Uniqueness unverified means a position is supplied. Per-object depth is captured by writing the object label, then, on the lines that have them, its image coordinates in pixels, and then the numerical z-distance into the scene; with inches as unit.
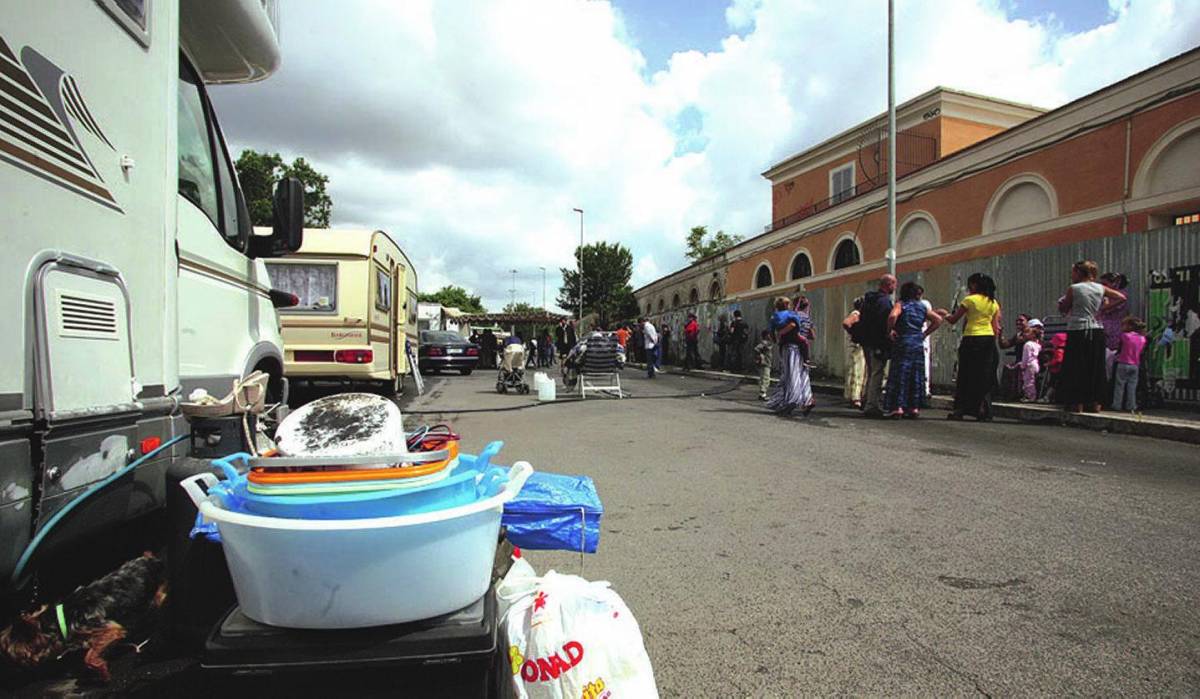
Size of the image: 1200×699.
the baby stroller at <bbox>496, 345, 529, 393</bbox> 566.9
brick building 514.6
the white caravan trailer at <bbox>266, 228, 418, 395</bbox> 382.6
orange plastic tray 64.3
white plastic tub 61.3
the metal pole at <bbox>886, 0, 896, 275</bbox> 581.9
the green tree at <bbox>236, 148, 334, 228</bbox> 1104.2
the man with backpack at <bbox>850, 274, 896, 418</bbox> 362.9
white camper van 79.5
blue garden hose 79.7
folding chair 510.9
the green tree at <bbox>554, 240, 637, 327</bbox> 2849.4
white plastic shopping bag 71.4
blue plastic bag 93.0
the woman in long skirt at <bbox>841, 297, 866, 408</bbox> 435.8
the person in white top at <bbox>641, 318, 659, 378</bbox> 836.4
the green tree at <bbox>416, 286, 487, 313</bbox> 4335.6
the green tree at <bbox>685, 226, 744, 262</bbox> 2613.2
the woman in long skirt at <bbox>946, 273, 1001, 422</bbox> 339.6
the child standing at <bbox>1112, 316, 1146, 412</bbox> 343.6
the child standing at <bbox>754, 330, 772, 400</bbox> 505.3
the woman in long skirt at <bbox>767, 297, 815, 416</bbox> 375.9
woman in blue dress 349.4
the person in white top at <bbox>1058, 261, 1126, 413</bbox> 319.3
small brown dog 90.1
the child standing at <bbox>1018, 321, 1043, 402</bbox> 413.1
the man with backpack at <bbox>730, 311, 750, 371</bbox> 817.5
